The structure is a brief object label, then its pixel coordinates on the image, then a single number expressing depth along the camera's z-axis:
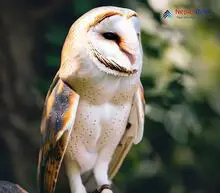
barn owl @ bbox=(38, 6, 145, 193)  4.13
